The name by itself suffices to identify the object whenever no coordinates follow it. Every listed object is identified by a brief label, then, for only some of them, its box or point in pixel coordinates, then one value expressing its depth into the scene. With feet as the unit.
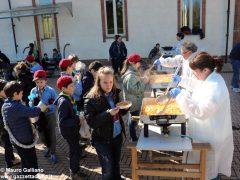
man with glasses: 12.21
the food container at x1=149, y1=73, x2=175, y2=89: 12.36
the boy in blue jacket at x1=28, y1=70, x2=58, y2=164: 10.98
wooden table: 7.48
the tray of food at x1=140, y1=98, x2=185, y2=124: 7.53
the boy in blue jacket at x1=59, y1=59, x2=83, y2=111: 11.63
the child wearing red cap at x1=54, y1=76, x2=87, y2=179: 9.33
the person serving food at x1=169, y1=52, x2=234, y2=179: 7.25
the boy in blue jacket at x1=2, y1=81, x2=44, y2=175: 9.00
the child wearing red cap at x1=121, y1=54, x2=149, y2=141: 11.10
